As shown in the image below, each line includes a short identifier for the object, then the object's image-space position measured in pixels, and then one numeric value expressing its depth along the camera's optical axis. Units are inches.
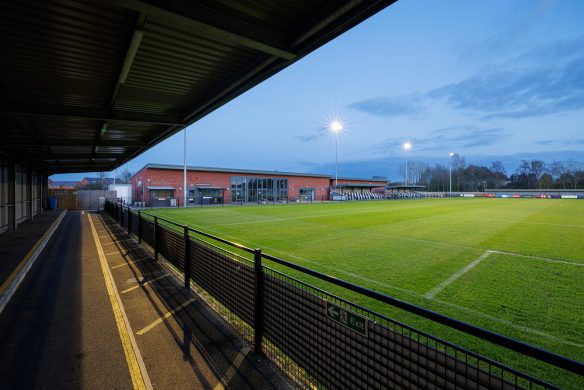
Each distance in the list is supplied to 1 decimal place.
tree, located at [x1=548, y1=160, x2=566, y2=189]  3622.3
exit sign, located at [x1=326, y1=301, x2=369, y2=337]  103.5
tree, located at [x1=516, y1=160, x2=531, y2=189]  3841.0
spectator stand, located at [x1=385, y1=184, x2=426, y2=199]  2769.4
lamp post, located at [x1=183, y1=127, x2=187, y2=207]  1407.4
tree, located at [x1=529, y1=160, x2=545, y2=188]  3858.3
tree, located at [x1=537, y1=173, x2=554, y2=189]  3639.3
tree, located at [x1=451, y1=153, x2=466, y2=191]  4296.3
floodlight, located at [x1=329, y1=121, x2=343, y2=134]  2144.4
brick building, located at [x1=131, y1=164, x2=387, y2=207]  1502.2
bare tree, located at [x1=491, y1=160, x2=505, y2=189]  4165.8
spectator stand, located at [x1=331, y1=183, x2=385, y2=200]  2281.0
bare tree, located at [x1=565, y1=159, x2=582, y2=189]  3412.4
